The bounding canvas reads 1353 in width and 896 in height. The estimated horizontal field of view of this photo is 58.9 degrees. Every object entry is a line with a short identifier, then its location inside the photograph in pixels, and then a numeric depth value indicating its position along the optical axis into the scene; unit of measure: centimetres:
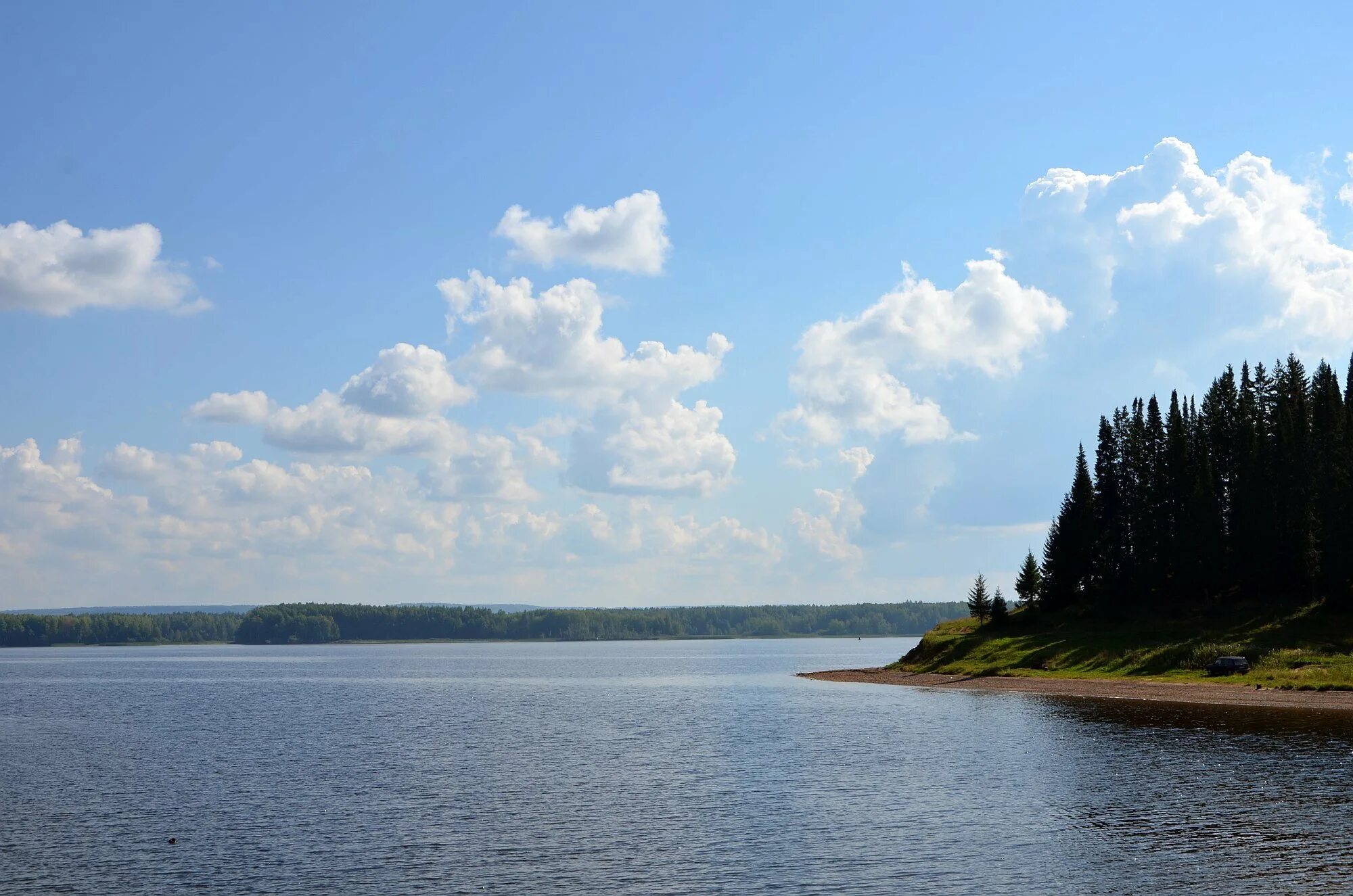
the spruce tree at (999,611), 16350
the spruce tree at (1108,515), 16525
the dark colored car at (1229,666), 11481
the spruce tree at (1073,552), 16700
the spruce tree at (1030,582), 17262
